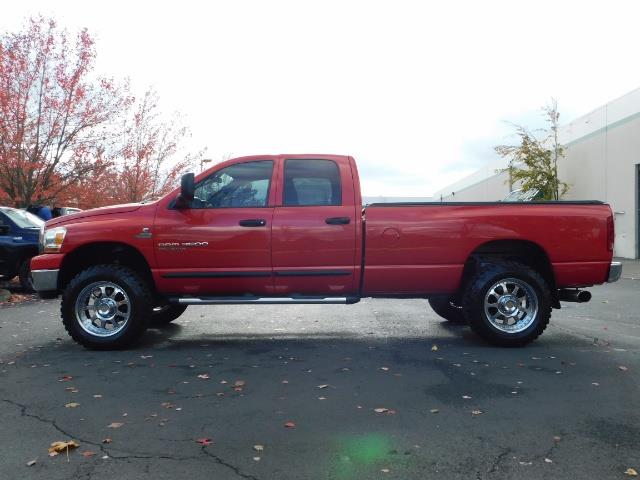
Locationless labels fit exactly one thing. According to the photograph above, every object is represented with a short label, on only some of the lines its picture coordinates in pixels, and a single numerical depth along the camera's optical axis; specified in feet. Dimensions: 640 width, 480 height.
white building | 68.28
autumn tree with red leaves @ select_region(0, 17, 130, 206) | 49.67
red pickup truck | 20.74
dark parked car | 37.83
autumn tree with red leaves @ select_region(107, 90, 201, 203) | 67.82
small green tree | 85.35
